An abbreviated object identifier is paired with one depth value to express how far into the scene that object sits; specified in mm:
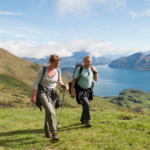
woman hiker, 5500
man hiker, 6812
